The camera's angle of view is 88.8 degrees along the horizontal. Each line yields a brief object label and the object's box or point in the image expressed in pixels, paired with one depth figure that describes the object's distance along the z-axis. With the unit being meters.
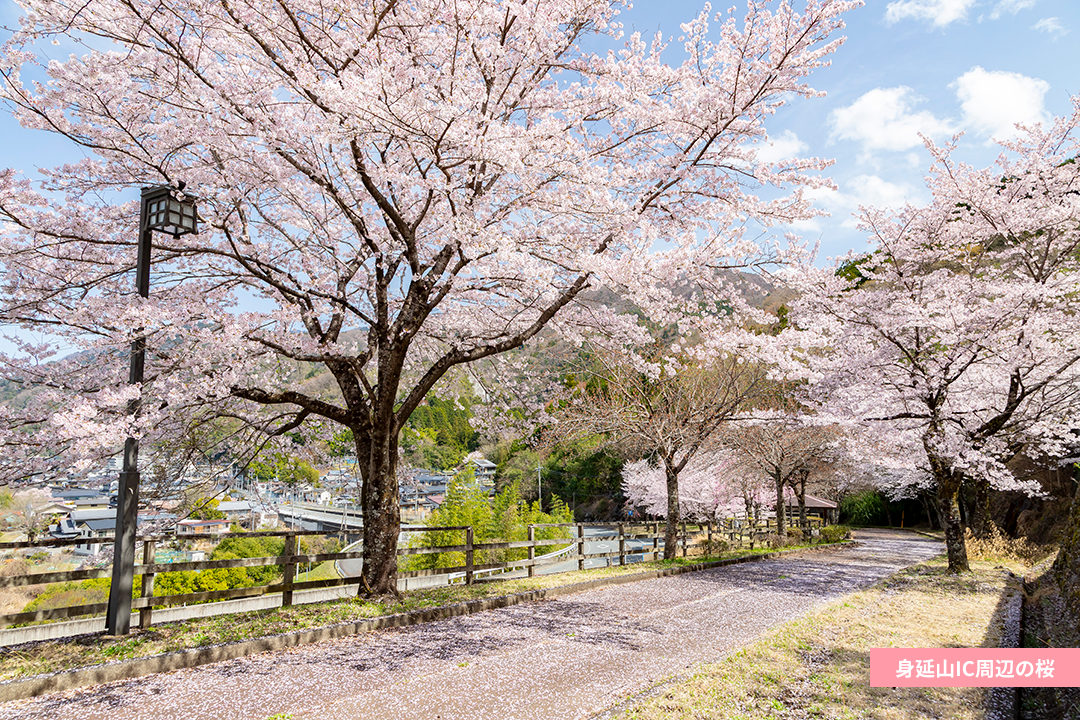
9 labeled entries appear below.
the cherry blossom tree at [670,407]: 13.91
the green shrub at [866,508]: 42.53
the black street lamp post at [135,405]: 5.55
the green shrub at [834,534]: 24.11
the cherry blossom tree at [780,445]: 20.23
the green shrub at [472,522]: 18.61
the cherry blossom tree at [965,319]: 11.46
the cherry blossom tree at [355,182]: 5.95
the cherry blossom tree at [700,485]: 28.83
